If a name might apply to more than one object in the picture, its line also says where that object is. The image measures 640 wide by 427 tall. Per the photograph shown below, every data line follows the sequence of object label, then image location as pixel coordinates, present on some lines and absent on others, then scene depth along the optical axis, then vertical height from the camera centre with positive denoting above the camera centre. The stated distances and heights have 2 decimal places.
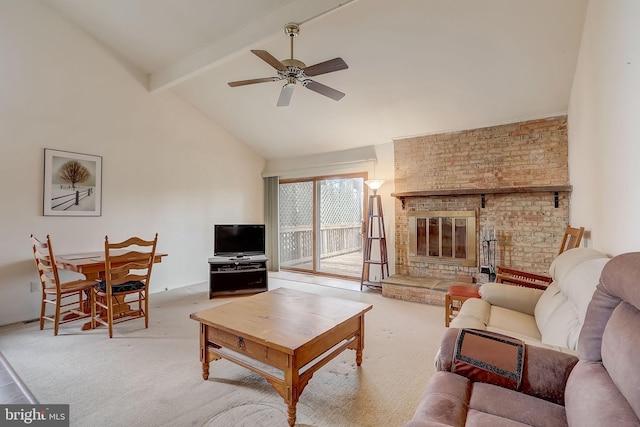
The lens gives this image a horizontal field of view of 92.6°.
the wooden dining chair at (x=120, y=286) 3.00 -0.67
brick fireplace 3.79 +0.35
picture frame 3.66 +0.48
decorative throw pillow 1.33 -0.63
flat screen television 4.70 -0.30
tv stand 4.41 -0.81
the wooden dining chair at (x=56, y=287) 2.99 -0.67
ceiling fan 2.48 +1.27
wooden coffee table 1.76 -0.71
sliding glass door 5.63 -0.08
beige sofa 1.58 -0.60
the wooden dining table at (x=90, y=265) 3.09 -0.44
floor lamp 4.83 -0.35
